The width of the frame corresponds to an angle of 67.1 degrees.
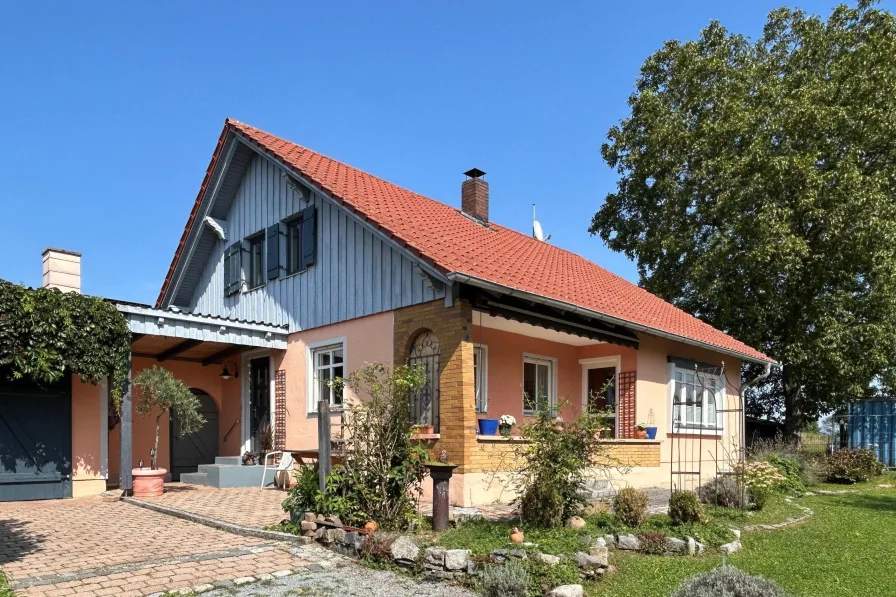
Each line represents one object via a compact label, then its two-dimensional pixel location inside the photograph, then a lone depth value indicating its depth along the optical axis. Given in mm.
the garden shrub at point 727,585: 4711
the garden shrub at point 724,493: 10070
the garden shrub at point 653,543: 7312
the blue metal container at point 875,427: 21359
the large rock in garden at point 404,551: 6941
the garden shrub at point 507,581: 5879
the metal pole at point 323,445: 8351
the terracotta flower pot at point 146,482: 11859
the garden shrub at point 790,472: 13305
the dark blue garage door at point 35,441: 11734
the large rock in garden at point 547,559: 6293
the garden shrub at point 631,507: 8156
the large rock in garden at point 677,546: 7281
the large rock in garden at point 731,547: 7477
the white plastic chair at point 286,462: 12938
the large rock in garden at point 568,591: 5832
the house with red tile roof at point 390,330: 10547
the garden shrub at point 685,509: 8242
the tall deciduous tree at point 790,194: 19188
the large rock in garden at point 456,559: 6602
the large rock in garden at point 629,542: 7402
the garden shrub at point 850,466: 16766
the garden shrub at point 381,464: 8086
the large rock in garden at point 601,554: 6539
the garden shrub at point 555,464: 7762
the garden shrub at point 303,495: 8367
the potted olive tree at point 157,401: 11891
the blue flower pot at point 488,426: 10695
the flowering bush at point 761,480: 10230
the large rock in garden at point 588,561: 6469
